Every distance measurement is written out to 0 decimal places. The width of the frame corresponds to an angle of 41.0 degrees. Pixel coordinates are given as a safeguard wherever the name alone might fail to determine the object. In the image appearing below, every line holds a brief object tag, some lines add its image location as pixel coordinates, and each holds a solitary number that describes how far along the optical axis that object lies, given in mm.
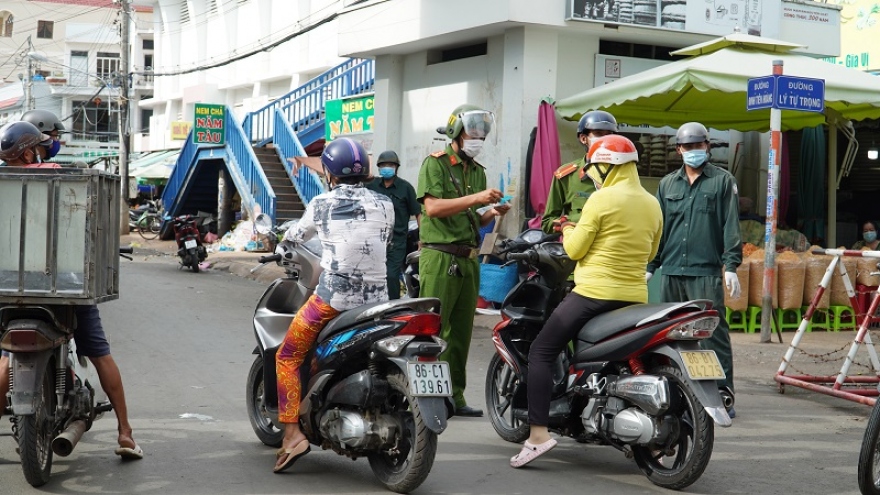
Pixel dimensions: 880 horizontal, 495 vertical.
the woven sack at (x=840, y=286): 12883
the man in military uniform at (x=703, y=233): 7758
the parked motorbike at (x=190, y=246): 21031
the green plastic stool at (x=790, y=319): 12781
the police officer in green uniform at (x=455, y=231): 7500
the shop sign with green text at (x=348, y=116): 21375
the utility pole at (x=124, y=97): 33844
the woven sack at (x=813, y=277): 12695
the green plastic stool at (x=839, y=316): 12977
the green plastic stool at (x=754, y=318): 12492
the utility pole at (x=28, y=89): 53362
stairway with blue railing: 24484
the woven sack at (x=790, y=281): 12477
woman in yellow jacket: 6141
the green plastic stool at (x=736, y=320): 12516
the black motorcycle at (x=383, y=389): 5559
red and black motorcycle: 5723
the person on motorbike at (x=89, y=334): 6078
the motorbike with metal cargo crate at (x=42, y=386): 5441
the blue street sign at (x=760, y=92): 10641
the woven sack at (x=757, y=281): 12289
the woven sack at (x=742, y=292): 12211
